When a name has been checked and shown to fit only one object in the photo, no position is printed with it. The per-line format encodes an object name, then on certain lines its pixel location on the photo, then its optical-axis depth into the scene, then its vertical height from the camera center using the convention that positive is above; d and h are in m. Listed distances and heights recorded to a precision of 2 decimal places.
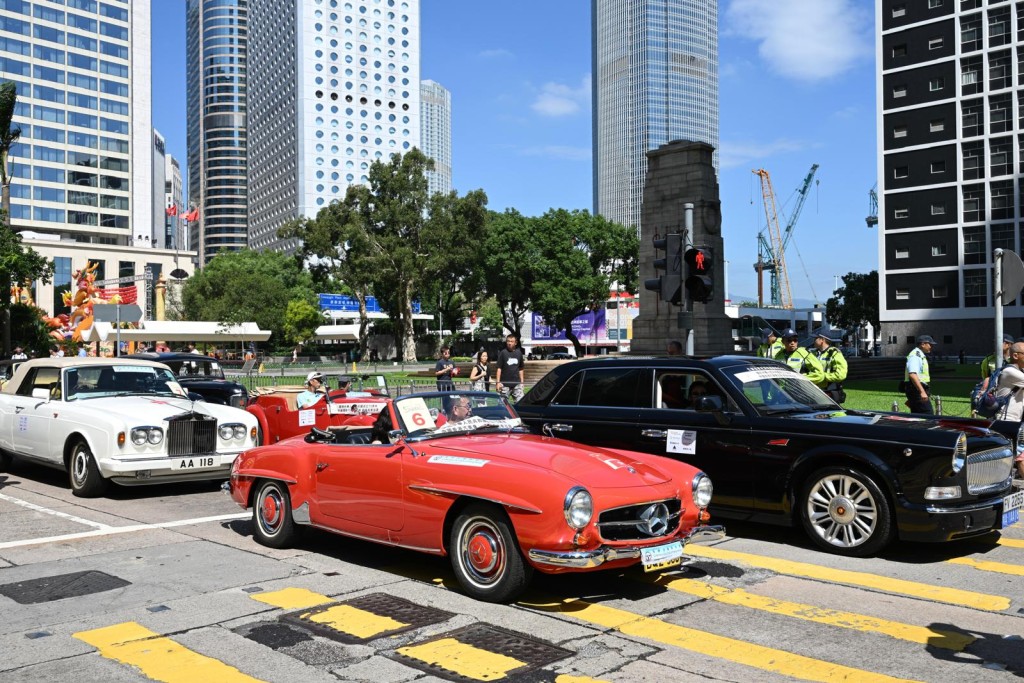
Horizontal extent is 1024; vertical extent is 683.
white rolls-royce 10.12 -0.92
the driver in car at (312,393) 13.08 -0.69
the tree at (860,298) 90.00 +4.70
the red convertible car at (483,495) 5.48 -1.03
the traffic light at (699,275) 12.55 +1.02
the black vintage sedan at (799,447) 6.98 -0.90
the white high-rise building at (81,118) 90.31 +25.17
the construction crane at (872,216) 139.54 +20.75
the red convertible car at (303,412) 11.62 -0.93
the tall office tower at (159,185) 160.71 +34.50
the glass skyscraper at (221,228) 198.88 +27.46
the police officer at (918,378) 12.45 -0.50
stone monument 27.27 +3.91
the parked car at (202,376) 16.94 -0.57
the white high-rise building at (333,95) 160.75 +47.52
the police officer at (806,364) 12.33 -0.28
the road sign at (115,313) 19.91 +0.88
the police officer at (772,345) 14.49 -0.01
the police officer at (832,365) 12.30 -0.30
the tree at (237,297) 75.44 +4.66
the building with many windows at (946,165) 62.44 +13.14
